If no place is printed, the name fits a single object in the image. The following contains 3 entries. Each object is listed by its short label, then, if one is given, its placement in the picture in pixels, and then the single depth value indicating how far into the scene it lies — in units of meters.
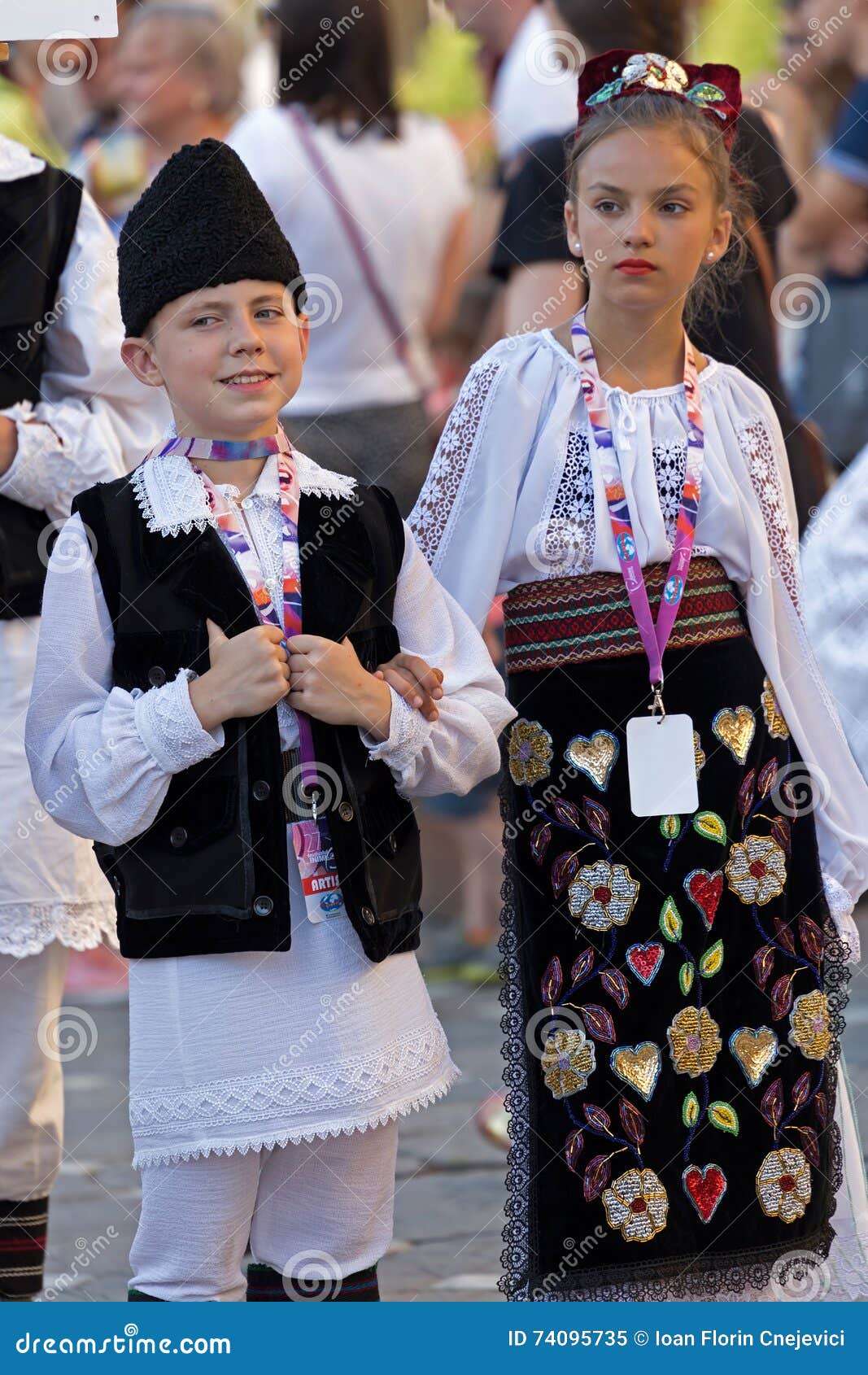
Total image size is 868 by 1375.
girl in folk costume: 6.04
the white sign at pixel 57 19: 5.64
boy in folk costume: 5.25
